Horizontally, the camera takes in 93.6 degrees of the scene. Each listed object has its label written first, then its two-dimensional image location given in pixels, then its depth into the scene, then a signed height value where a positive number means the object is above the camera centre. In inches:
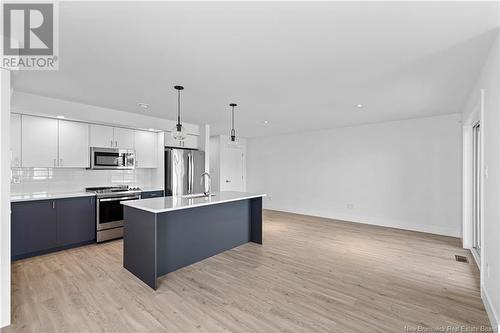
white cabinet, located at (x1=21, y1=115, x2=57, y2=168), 144.3 +15.7
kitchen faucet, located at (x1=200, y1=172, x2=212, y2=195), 224.0 -13.1
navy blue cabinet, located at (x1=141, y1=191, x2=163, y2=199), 187.3 -22.6
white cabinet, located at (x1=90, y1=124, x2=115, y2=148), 170.8 +22.5
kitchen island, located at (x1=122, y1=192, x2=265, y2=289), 107.7 -35.3
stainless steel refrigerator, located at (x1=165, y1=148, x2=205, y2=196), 207.9 -3.9
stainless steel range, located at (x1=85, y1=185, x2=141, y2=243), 164.6 -31.2
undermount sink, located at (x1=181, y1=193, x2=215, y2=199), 143.3 -18.4
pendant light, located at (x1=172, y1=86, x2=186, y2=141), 127.0 +18.8
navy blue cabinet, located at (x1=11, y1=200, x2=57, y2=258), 133.5 -35.7
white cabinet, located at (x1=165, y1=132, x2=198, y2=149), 212.4 +23.1
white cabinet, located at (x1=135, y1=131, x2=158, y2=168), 194.2 +14.4
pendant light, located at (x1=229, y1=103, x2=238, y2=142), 160.9 +42.8
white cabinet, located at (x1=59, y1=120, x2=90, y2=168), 157.9 +15.2
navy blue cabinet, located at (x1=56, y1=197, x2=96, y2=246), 149.6 -35.6
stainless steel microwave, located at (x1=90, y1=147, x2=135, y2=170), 170.9 +6.3
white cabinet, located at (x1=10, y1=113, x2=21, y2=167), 139.5 +16.2
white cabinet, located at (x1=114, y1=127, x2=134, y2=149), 182.5 +22.9
